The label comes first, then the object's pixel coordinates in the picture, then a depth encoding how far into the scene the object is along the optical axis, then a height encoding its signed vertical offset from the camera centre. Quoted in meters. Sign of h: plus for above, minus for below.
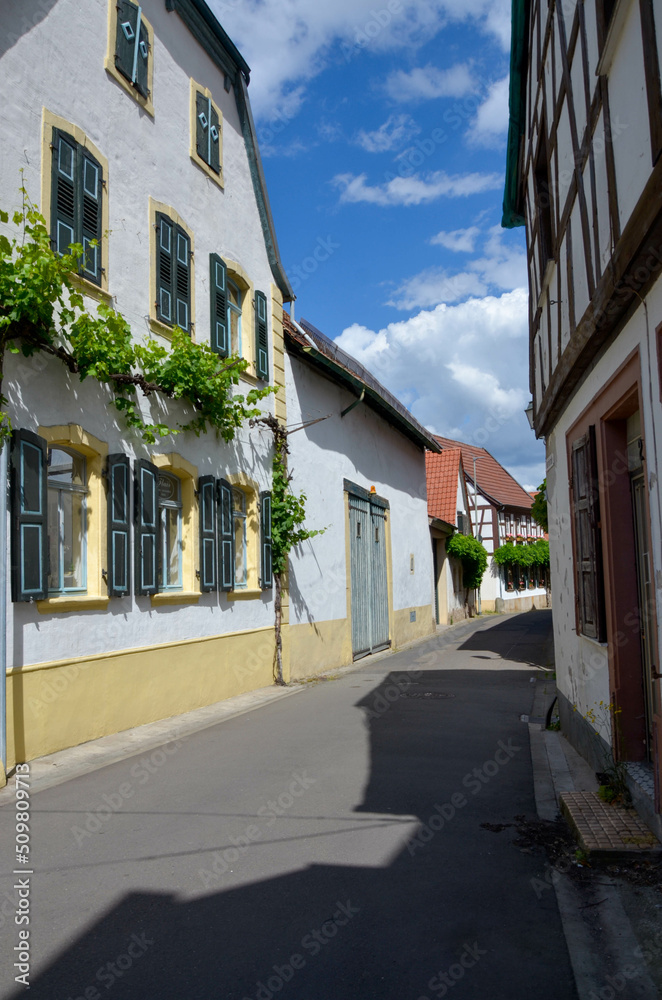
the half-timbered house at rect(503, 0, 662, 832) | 4.71 +1.62
